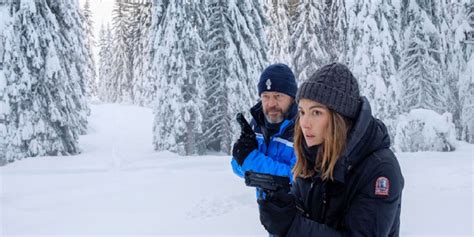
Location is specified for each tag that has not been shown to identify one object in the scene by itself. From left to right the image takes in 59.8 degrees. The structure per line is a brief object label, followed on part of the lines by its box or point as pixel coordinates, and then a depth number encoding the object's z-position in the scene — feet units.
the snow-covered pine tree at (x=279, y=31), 96.71
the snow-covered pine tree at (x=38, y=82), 51.98
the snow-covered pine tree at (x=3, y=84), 49.32
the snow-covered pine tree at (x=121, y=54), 161.79
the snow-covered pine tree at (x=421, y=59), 64.39
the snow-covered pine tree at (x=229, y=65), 63.67
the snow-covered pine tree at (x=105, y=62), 195.93
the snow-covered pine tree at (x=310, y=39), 88.28
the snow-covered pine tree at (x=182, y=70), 61.82
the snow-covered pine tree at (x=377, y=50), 61.05
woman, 5.43
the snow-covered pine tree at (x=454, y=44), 65.10
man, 9.55
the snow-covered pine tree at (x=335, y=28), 70.59
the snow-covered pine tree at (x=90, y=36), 189.23
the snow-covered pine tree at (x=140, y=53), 128.95
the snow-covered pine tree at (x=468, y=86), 64.54
